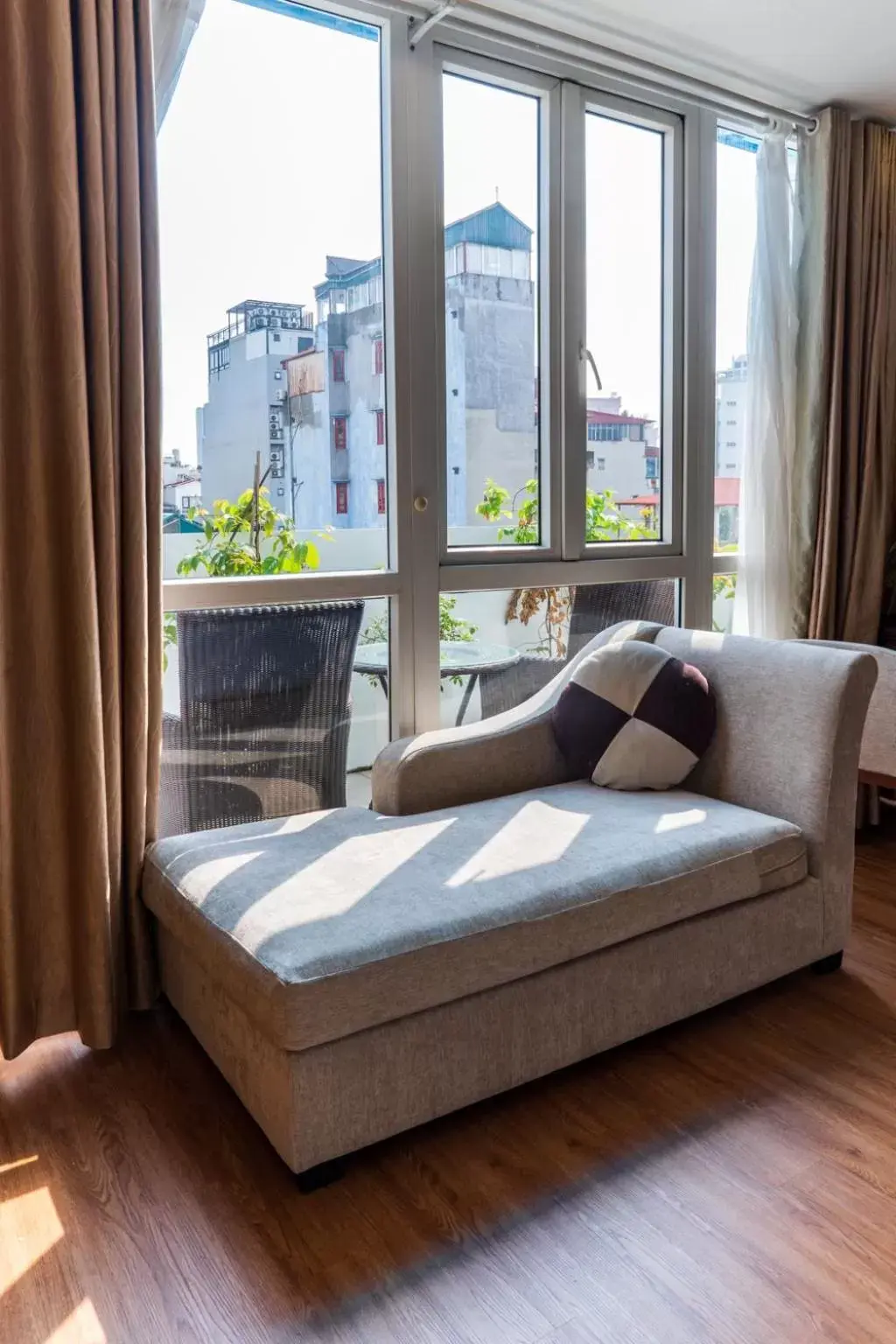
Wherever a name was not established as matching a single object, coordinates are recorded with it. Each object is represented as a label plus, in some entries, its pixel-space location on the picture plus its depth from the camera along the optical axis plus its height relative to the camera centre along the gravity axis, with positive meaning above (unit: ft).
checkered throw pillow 8.19 -1.36
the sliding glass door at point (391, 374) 8.14 +1.69
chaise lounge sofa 5.45 -2.13
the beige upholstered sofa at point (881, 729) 9.60 -1.73
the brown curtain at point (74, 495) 6.34 +0.44
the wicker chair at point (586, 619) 10.07 -0.70
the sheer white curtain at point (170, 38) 7.19 +3.77
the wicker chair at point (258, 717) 8.16 -1.32
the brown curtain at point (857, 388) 11.34 +1.88
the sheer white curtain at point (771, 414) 11.15 +1.57
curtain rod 8.71 +4.73
